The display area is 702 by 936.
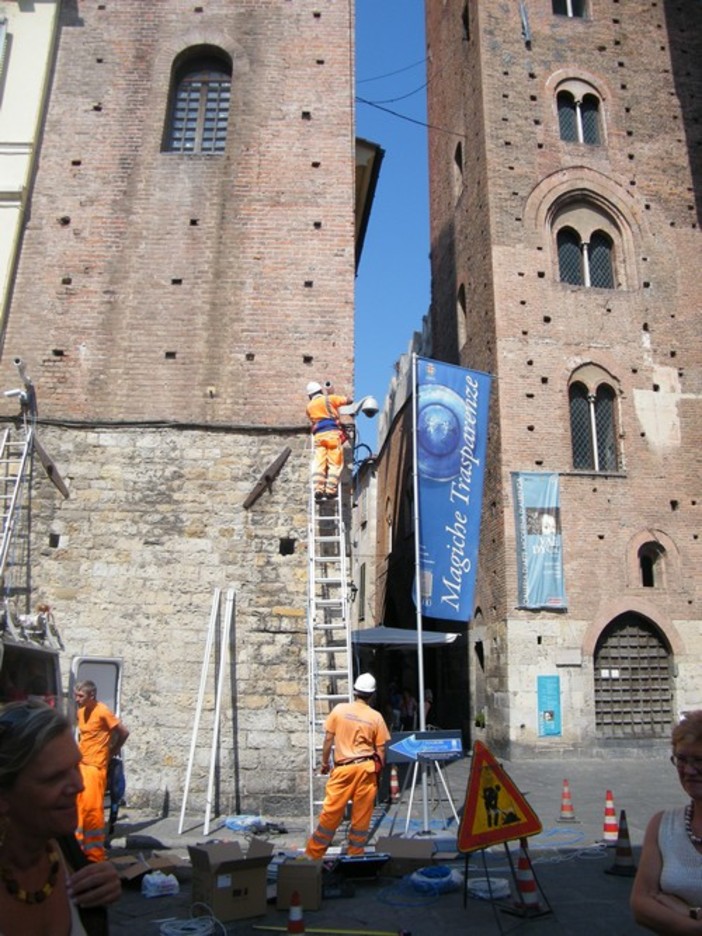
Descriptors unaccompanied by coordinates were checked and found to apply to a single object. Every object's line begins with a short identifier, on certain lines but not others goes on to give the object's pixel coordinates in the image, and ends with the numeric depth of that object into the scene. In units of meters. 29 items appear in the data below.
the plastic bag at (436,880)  5.44
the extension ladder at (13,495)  8.95
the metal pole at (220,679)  7.77
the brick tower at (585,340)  15.88
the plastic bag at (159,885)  5.40
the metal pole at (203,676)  7.94
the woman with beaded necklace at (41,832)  1.90
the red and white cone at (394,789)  9.66
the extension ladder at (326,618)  8.48
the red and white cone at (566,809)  8.54
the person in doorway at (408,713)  17.02
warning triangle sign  4.84
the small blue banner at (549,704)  15.07
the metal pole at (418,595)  7.66
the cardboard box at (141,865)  5.58
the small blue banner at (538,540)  15.85
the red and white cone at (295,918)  4.27
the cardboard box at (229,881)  4.81
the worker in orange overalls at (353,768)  6.00
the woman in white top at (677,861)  2.42
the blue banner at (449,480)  11.11
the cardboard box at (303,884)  5.09
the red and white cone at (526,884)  4.86
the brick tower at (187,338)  8.84
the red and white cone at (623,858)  5.85
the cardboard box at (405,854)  5.97
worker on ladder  9.36
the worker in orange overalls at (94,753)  5.81
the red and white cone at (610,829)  7.24
